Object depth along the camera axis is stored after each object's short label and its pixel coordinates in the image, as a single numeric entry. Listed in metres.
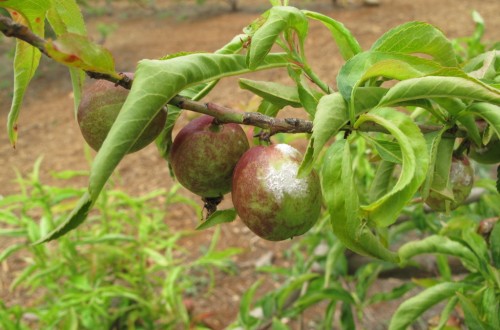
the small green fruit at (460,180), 0.44
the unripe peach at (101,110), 0.38
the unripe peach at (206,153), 0.40
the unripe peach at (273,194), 0.38
